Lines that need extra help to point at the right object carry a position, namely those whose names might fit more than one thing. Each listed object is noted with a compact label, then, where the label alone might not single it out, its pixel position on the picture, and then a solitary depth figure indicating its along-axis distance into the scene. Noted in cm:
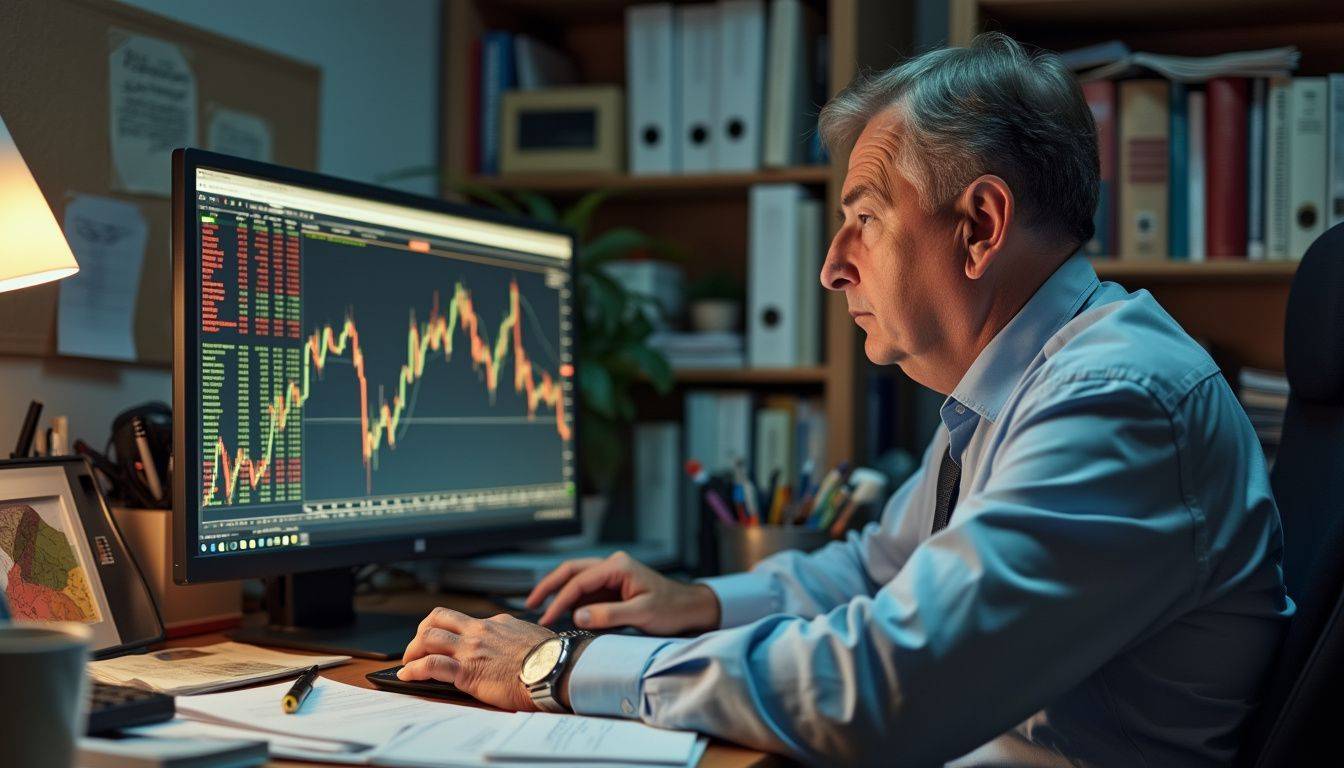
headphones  130
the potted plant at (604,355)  188
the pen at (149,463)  129
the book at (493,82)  215
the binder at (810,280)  199
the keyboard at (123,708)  84
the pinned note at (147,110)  145
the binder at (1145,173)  185
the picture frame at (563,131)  209
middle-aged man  87
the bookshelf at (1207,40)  184
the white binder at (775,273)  199
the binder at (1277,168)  180
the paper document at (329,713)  91
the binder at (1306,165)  179
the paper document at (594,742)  85
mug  70
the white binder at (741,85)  201
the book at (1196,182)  185
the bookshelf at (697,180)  196
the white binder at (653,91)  207
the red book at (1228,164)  182
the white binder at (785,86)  199
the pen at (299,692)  96
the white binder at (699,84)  205
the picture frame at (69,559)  112
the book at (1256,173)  182
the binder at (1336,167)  178
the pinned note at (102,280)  138
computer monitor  115
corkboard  133
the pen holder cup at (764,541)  169
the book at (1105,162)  186
